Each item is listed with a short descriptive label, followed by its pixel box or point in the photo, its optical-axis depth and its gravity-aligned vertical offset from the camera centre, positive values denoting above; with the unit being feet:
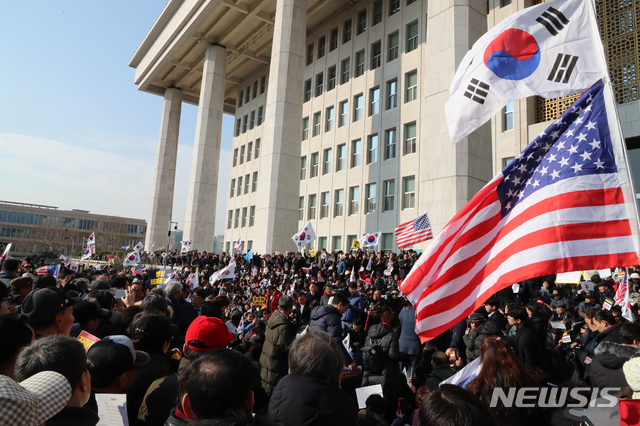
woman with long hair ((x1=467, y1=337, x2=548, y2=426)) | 8.72 -2.06
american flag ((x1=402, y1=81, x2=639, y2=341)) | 11.69 +1.65
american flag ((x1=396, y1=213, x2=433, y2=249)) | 58.80 +5.72
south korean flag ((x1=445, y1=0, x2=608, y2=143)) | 13.04 +6.87
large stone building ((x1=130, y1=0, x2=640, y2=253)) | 66.90 +36.27
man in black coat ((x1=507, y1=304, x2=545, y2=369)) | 16.28 -2.37
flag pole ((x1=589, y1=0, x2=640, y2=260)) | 11.05 +3.94
